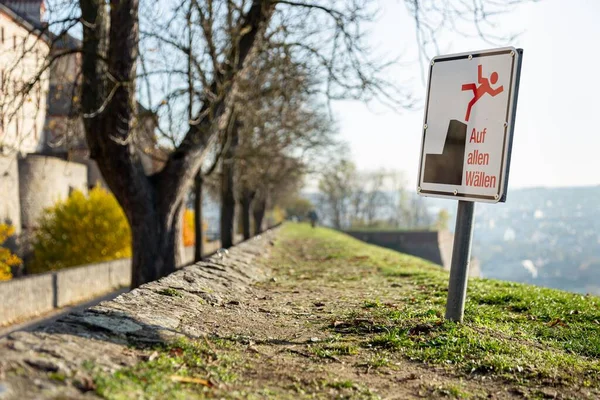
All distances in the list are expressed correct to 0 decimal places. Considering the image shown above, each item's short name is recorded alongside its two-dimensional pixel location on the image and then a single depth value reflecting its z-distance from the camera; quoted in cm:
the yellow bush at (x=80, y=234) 3231
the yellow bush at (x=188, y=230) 4252
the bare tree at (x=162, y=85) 950
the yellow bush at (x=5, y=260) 2554
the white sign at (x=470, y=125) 451
